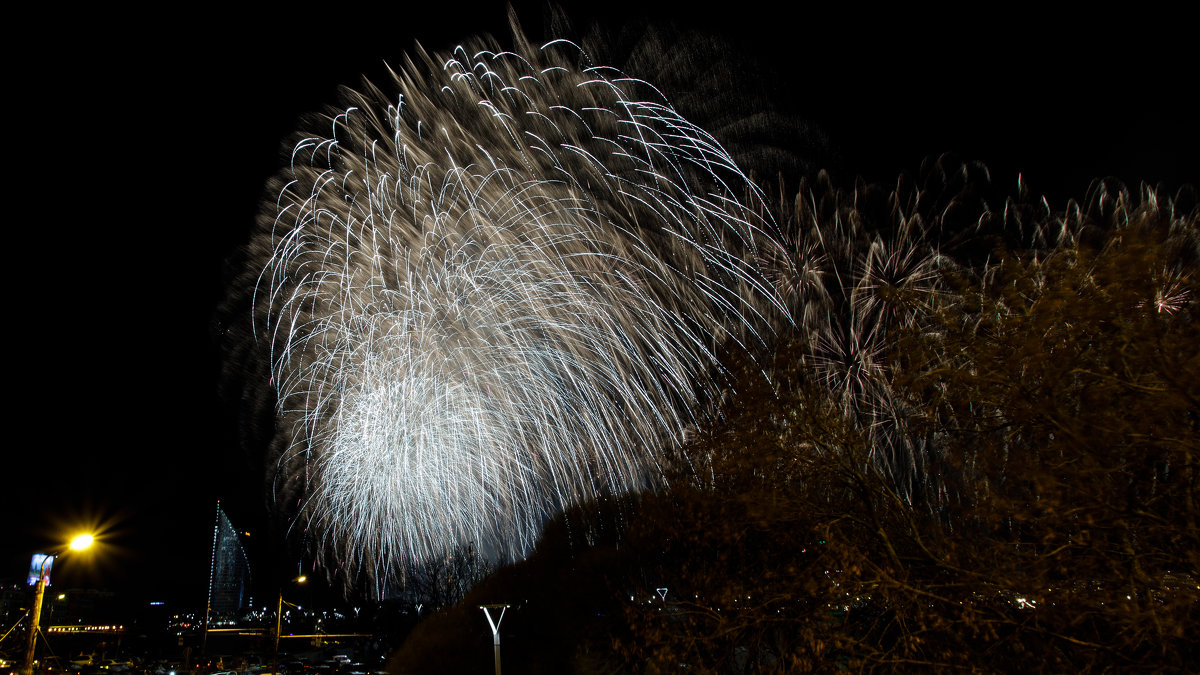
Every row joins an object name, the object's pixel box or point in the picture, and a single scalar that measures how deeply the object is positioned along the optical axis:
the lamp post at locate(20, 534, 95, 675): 15.63
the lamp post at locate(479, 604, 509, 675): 27.17
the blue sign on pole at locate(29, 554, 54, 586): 23.08
